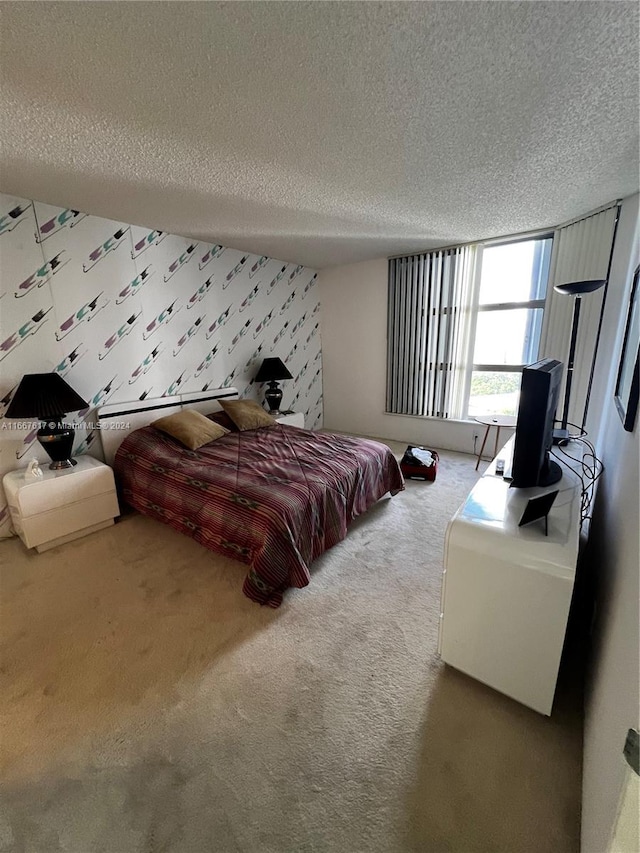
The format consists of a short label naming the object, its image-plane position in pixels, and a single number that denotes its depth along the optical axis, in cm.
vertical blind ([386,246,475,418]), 387
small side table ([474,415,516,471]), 326
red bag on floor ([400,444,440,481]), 333
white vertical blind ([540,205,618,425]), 275
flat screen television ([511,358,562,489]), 143
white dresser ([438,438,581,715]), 115
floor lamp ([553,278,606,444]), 187
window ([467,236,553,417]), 344
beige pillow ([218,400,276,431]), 343
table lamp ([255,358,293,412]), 402
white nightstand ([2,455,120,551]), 224
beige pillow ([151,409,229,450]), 285
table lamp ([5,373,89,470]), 226
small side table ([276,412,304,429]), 409
